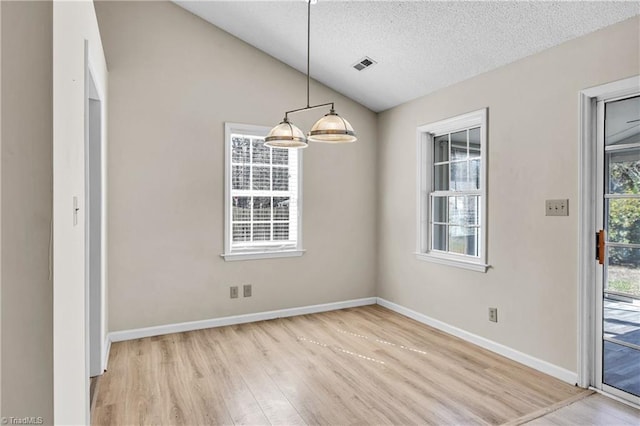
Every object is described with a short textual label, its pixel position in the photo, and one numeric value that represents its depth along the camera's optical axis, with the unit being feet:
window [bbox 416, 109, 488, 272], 11.96
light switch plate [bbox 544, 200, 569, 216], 9.34
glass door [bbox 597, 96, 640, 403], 8.39
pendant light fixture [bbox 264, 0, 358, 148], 8.07
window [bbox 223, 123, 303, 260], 13.85
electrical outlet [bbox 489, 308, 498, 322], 11.21
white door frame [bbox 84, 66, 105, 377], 9.52
